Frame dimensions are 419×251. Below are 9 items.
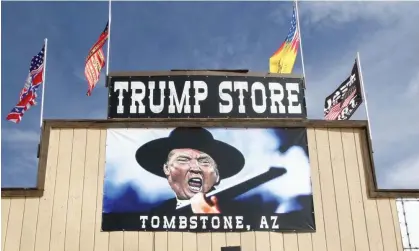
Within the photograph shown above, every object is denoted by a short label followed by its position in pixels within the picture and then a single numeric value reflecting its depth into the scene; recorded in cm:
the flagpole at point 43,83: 1368
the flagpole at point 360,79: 1430
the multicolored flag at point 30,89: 1401
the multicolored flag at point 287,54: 1551
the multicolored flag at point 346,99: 1475
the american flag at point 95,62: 1445
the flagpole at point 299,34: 1508
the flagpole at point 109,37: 1427
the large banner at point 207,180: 1221
